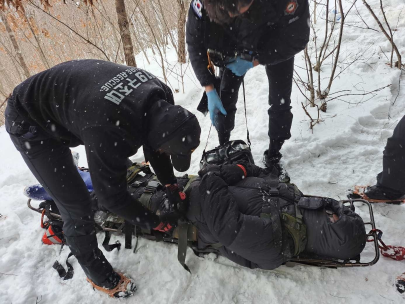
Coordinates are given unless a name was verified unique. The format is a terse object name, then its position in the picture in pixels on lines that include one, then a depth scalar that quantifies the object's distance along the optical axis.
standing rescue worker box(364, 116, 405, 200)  1.87
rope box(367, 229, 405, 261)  1.74
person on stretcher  1.63
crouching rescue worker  1.28
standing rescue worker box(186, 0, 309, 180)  1.84
